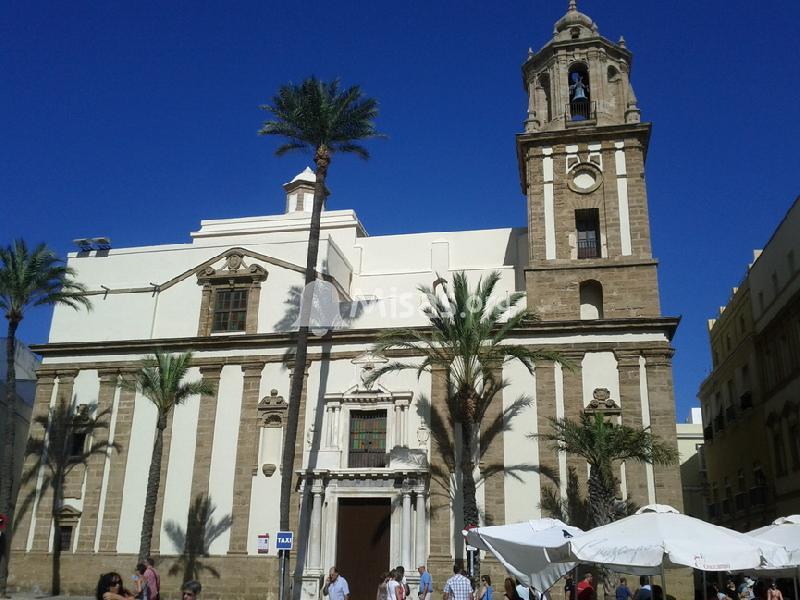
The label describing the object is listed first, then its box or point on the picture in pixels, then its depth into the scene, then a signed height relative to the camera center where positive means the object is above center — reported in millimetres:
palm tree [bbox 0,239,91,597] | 28172 +9443
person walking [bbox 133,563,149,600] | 12461 -328
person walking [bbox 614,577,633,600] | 20281 -442
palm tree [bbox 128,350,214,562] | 25095 +5430
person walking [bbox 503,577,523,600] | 13681 -305
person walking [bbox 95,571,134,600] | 7922 -239
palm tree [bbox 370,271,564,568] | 23562 +6386
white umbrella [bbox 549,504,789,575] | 9805 +354
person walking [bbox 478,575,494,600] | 15500 -356
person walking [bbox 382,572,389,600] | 18266 -479
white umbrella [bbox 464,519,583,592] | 12562 +380
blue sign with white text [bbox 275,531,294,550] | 21359 +675
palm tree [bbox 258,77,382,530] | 27344 +14661
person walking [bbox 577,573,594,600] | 16375 -357
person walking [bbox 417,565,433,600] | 19359 -383
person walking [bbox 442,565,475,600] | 15836 -339
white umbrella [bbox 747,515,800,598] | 11484 +646
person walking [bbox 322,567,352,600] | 17844 -422
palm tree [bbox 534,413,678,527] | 22062 +3281
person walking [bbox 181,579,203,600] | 9008 -280
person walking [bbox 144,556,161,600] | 12405 -277
